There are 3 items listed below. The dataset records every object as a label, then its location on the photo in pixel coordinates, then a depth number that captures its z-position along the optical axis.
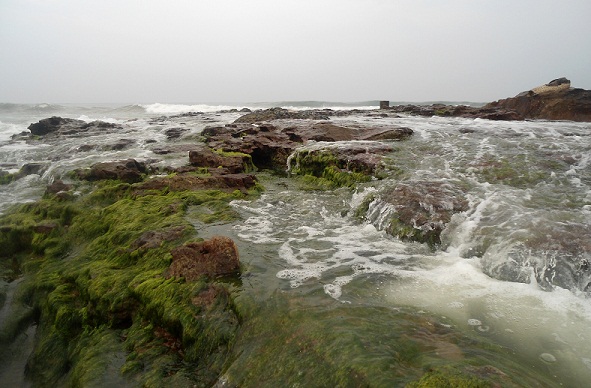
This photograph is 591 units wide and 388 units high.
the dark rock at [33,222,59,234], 7.33
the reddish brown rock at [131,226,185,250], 5.67
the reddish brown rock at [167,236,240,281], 4.64
